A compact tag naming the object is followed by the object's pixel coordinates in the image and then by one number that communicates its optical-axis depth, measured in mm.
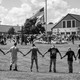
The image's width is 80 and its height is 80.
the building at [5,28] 89022
